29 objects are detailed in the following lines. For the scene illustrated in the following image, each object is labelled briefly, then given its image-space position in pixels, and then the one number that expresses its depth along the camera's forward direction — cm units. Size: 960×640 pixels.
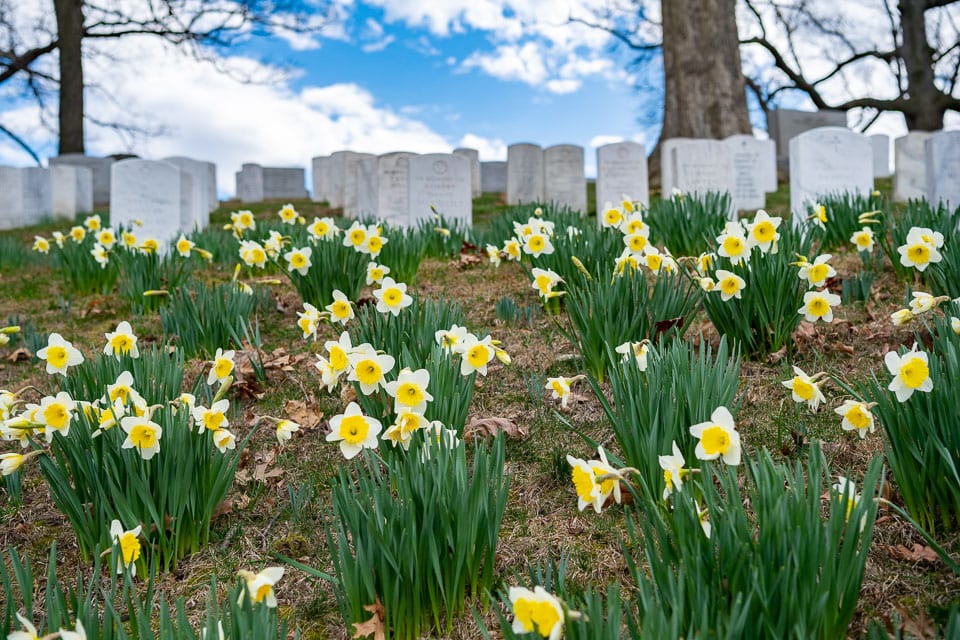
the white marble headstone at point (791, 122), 2056
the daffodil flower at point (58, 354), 253
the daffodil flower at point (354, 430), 196
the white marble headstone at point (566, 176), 1241
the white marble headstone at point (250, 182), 2039
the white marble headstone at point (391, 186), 1023
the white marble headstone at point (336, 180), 1583
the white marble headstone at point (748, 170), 1120
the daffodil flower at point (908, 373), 181
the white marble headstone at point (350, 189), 1344
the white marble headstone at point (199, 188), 1113
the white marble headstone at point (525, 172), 1409
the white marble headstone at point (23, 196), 1466
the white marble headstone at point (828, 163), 813
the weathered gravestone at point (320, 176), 1839
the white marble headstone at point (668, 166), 999
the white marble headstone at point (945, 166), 756
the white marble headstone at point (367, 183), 1077
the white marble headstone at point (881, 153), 2090
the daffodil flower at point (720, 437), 163
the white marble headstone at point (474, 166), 1709
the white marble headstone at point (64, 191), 1526
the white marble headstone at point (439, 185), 877
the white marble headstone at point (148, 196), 830
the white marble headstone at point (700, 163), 961
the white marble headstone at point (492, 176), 2181
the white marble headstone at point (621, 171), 984
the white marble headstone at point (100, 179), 1822
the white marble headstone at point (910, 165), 1191
